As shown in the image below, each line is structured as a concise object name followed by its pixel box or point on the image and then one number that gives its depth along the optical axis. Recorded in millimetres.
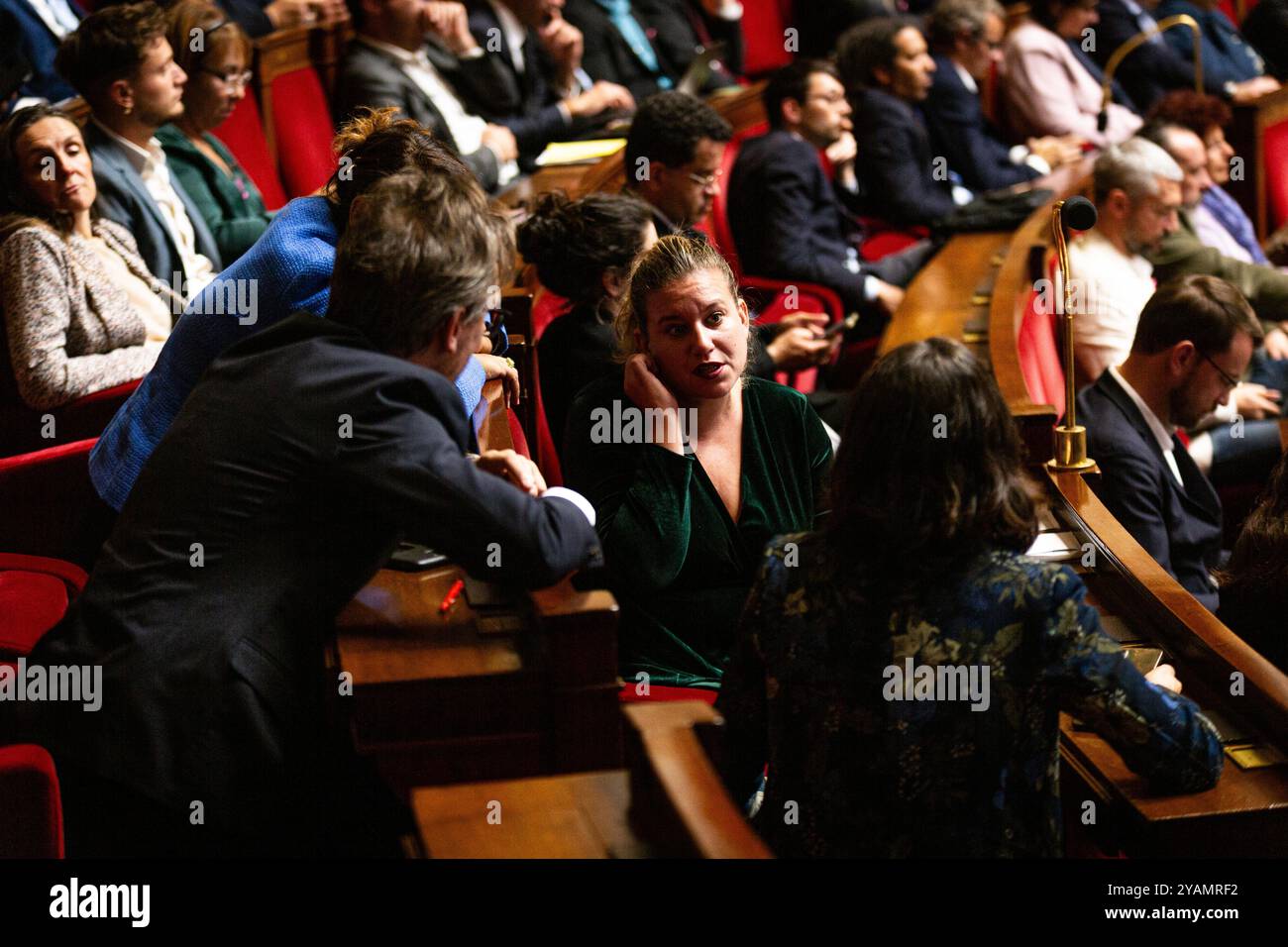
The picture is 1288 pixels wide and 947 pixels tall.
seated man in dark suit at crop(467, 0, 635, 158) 4262
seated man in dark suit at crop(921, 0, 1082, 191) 4801
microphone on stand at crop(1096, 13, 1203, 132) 4938
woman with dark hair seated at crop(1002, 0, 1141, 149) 5152
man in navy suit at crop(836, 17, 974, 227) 4402
